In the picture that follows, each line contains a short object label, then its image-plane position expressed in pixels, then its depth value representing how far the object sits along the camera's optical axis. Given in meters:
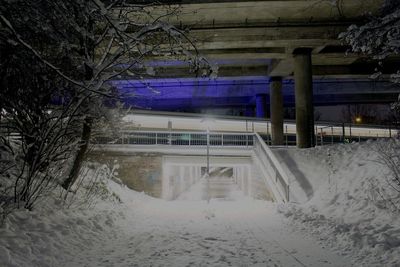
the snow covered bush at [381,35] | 8.96
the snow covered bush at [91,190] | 10.77
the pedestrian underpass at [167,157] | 22.16
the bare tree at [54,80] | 6.20
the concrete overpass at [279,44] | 17.91
